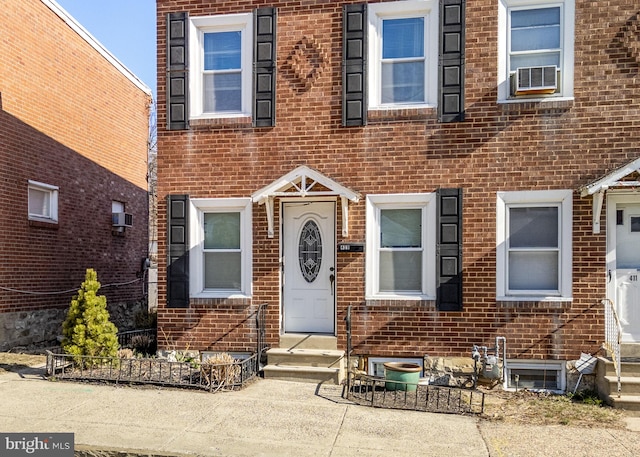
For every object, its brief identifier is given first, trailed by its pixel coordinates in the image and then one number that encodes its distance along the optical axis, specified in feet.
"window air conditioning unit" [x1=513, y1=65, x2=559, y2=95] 26.00
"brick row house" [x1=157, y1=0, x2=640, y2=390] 26.35
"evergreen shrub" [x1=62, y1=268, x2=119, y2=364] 26.61
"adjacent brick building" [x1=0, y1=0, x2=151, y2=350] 34.45
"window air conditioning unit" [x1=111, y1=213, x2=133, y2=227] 45.57
